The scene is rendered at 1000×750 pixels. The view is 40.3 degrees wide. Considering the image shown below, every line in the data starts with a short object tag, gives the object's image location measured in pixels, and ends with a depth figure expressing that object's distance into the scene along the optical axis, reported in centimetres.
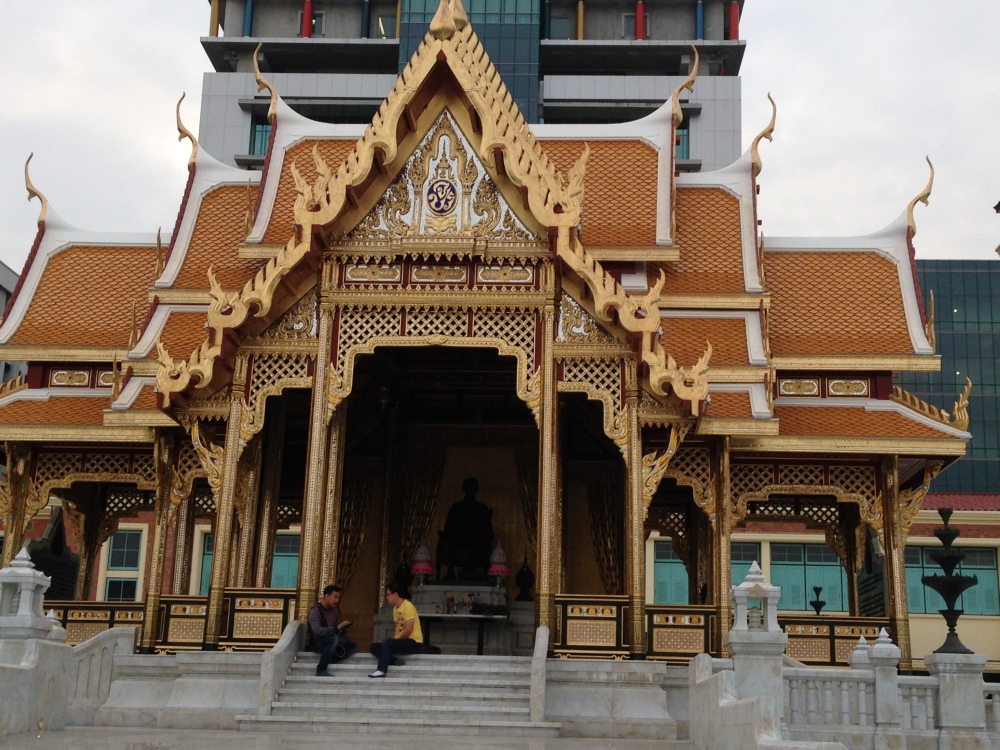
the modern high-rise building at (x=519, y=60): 6794
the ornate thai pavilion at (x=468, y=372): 1584
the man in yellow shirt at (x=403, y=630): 1487
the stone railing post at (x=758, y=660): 1175
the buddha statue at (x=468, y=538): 1933
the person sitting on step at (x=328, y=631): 1454
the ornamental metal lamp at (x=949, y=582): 1459
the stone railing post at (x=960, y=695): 1345
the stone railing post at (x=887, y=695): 1322
